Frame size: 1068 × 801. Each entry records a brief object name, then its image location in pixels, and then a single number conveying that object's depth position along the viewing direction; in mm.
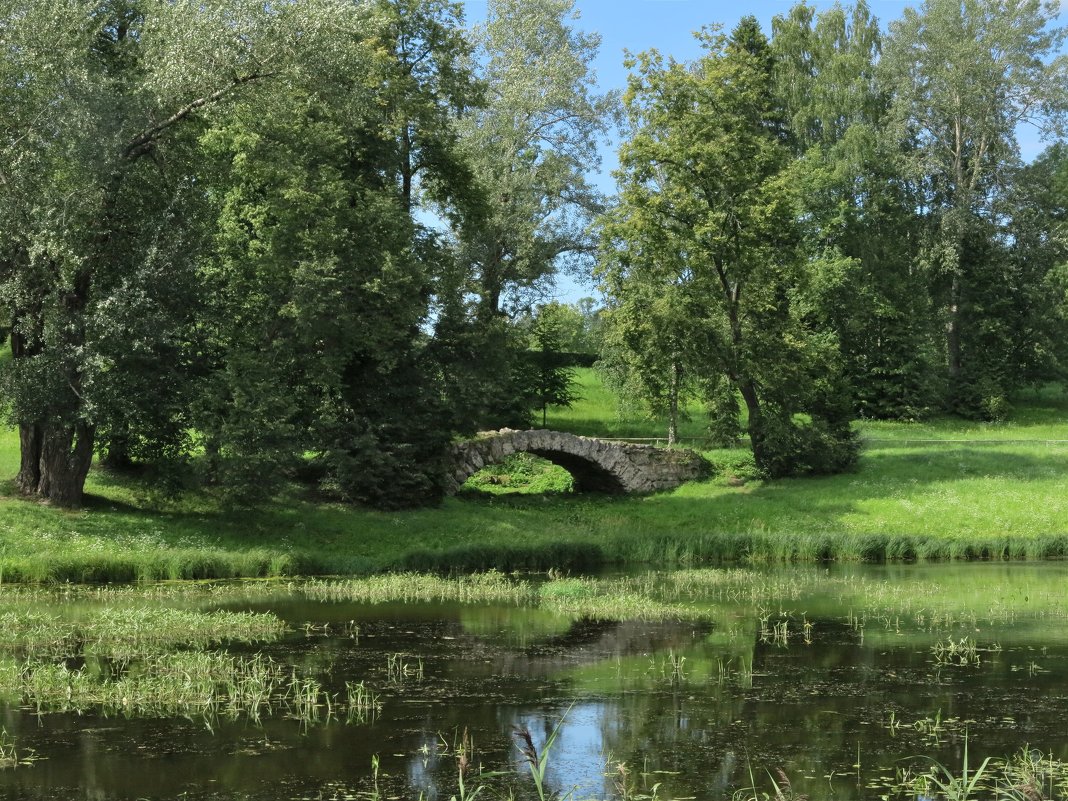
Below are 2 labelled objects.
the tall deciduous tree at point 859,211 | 52375
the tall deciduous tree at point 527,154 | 45156
